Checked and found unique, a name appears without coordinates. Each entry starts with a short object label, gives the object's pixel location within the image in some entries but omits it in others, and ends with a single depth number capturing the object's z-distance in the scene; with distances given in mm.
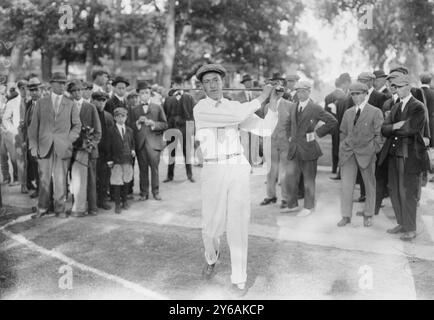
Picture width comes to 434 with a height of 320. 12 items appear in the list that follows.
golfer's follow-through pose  4766
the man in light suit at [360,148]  6965
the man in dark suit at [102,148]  8234
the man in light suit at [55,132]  7535
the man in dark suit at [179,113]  10969
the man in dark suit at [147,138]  8891
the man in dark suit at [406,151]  6309
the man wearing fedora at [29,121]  9094
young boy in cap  8102
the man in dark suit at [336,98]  10603
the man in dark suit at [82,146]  7750
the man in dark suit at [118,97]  8773
